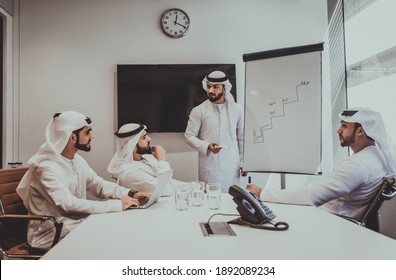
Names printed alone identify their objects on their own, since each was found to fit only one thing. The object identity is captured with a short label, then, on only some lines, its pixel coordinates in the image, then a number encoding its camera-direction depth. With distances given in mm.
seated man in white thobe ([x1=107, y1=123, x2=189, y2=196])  2277
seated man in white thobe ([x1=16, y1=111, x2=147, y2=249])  1759
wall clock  3787
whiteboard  2488
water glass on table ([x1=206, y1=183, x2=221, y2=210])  1642
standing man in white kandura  3350
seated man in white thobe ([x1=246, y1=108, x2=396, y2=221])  1874
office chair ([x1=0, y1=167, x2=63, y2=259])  1681
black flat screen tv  3750
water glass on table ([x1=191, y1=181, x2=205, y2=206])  1729
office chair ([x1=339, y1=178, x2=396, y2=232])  1770
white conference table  983
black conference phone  1304
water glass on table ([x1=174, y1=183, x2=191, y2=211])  1634
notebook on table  1652
